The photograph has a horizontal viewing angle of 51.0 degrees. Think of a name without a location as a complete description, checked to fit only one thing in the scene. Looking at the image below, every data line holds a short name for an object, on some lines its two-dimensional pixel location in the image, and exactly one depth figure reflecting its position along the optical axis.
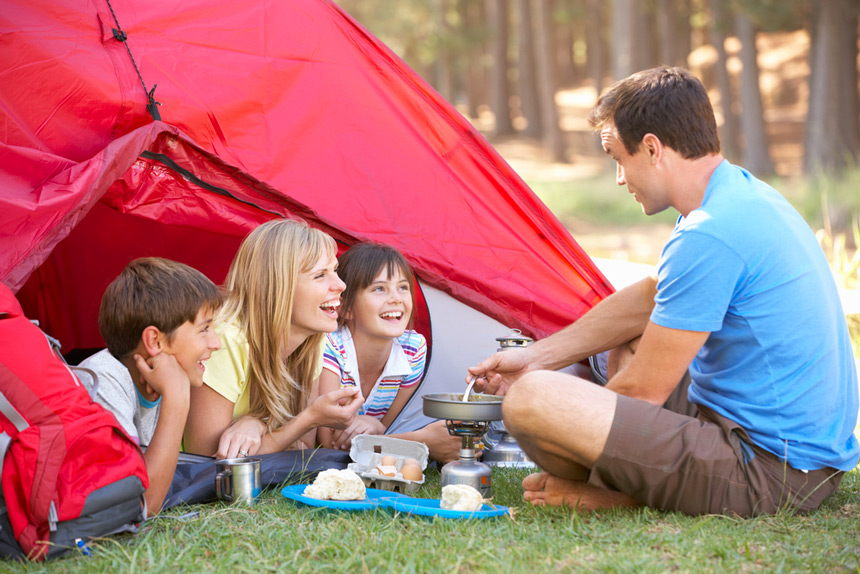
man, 2.44
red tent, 3.06
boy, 2.65
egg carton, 3.07
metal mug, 2.75
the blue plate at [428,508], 2.54
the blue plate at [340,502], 2.64
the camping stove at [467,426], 2.73
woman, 3.05
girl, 3.40
